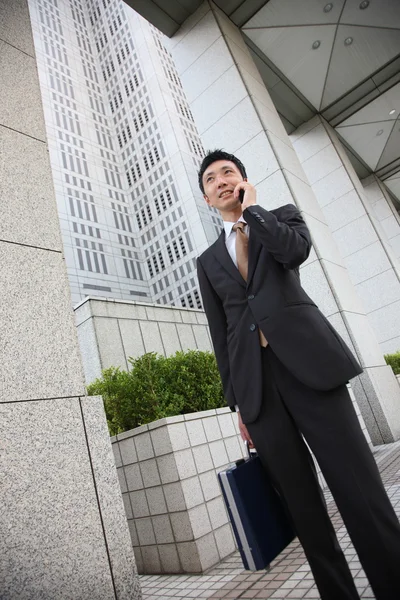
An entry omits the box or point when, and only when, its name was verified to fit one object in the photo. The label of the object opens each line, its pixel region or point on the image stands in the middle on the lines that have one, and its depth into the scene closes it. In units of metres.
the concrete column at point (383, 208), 14.07
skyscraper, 46.62
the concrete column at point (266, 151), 5.89
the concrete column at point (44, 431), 1.88
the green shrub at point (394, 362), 8.16
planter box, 3.03
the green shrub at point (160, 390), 4.01
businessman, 1.33
